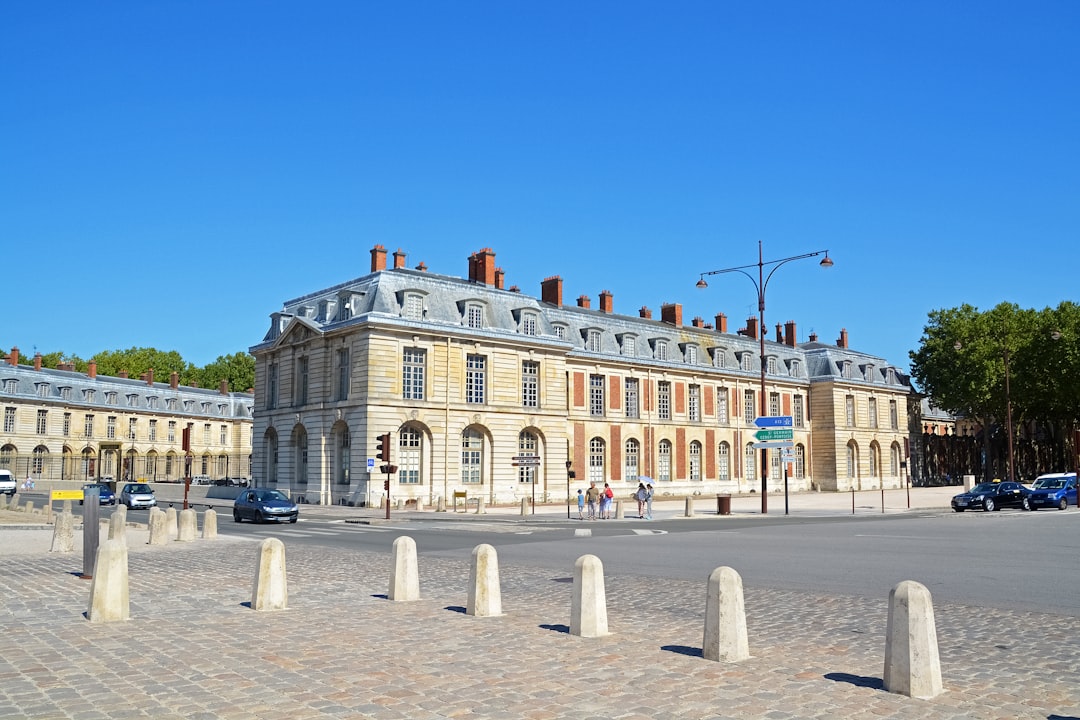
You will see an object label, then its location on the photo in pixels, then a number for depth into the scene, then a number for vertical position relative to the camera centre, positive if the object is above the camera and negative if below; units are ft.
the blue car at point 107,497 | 152.76 -4.29
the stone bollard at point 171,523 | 72.08 -4.19
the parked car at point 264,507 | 106.01 -4.25
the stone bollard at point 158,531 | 69.56 -4.54
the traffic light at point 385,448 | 109.70 +2.59
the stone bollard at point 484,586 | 34.45 -4.42
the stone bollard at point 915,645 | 21.89 -4.27
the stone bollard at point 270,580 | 35.81 -4.28
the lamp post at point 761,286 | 117.17 +23.48
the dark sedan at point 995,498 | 129.80 -4.58
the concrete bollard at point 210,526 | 75.31 -4.54
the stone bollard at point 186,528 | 74.13 -4.59
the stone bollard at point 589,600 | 30.07 -4.33
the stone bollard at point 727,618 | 25.81 -4.25
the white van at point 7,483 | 181.83 -2.18
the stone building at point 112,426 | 251.19 +13.68
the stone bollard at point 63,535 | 65.00 -4.48
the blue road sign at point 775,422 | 116.88 +5.73
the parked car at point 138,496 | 140.56 -3.81
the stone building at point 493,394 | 149.28 +14.09
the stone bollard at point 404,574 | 38.52 -4.39
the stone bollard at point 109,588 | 32.60 -4.14
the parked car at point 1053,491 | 131.44 -3.66
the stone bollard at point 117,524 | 63.22 -3.81
